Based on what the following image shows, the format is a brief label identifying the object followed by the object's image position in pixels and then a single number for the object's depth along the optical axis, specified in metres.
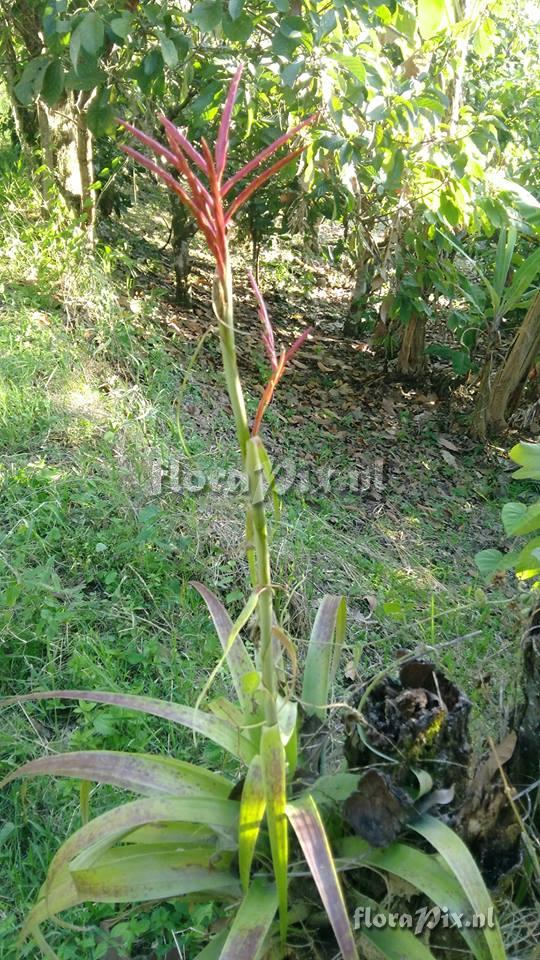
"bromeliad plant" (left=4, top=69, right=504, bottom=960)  1.18
